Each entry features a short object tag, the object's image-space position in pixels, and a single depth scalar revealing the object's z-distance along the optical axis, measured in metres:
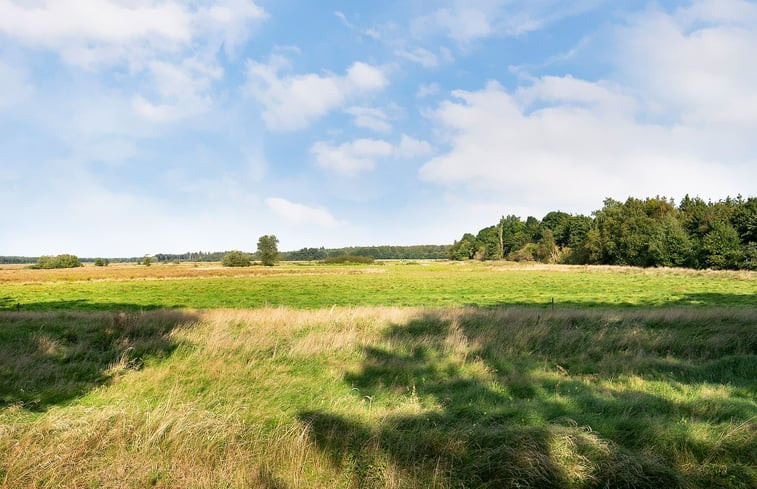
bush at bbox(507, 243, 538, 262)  123.34
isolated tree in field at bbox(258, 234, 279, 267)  131.38
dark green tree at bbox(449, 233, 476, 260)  170.12
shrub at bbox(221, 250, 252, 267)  126.62
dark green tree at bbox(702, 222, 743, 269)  57.16
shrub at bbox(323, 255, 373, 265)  148.88
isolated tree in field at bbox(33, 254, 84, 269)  125.25
